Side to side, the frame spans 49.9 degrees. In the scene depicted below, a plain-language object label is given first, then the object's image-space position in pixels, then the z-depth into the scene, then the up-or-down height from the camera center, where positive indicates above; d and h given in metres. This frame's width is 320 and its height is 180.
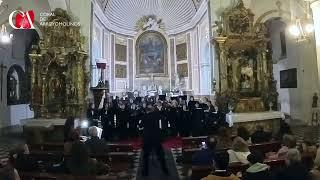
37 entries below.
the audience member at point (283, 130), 7.94 -0.83
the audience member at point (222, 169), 4.23 -1.00
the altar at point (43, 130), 11.69 -1.13
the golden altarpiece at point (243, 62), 12.28 +1.17
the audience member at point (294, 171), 4.06 -0.91
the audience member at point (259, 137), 7.71 -0.96
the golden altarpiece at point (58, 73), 12.38 +0.87
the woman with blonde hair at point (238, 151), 5.57 -0.93
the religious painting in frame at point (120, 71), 24.38 +1.86
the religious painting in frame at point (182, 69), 24.48 +1.89
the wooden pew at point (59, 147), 7.99 -1.19
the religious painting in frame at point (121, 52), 24.53 +3.20
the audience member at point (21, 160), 5.54 -1.01
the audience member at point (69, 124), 8.69 -0.70
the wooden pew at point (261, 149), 6.95 -1.12
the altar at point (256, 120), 11.86 -0.87
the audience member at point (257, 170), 4.24 -0.94
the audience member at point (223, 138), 6.54 -0.82
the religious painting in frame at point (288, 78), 15.29 +0.75
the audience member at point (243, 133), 7.22 -0.81
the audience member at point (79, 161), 5.05 -0.95
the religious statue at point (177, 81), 24.37 +1.05
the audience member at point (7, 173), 4.14 -0.91
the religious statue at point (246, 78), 12.41 +0.61
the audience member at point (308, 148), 5.83 -0.93
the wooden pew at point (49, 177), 4.66 -1.12
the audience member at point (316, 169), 4.50 -1.06
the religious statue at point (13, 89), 16.48 +0.43
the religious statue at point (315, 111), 13.38 -0.67
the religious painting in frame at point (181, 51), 24.62 +3.24
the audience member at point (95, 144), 6.85 -0.94
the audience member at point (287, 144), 5.46 -0.81
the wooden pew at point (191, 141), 8.73 -1.16
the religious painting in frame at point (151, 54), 26.23 +3.24
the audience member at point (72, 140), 6.25 -0.83
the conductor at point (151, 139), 7.22 -0.90
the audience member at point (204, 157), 5.73 -1.03
